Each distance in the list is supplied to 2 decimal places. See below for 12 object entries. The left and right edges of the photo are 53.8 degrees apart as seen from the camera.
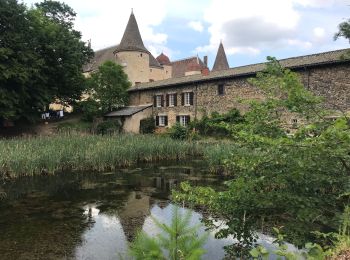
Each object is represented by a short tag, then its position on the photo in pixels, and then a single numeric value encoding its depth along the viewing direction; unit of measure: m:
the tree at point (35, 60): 24.14
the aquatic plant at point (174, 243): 2.89
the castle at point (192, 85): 20.62
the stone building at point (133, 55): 39.59
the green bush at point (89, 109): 33.06
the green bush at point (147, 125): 32.06
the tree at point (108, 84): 33.31
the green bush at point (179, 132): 26.04
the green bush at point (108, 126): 29.84
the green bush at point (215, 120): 25.23
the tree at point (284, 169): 4.11
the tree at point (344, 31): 17.25
